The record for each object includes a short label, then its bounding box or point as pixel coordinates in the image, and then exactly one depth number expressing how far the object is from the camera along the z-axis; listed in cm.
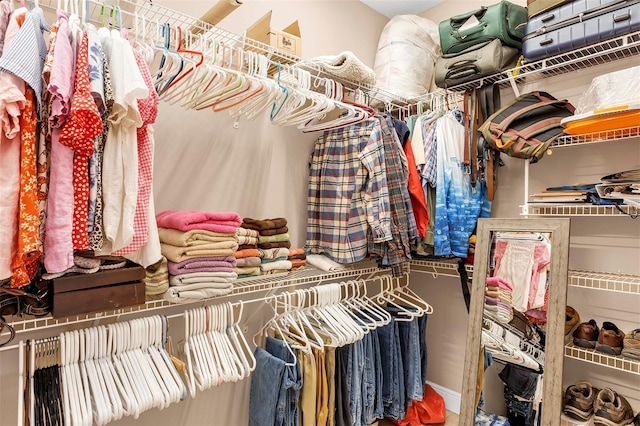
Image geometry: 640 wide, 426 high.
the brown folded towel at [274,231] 180
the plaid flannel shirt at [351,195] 200
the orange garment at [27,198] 95
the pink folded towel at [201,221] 142
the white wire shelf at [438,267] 235
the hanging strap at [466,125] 219
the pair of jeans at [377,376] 196
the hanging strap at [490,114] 215
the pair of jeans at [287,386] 158
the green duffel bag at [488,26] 201
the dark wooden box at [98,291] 110
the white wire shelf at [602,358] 167
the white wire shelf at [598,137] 172
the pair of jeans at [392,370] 202
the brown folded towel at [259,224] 179
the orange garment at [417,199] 219
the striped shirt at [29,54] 91
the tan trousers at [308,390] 167
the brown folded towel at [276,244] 180
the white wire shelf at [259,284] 122
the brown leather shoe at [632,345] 168
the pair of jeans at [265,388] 158
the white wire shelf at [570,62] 170
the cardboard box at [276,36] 181
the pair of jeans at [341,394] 177
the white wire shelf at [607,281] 168
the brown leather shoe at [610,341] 174
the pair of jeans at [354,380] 184
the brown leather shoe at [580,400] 178
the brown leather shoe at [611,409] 171
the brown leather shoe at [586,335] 180
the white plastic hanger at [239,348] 147
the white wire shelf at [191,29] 141
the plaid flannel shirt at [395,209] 207
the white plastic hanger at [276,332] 163
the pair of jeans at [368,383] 190
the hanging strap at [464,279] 226
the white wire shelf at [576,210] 174
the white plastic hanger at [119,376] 120
